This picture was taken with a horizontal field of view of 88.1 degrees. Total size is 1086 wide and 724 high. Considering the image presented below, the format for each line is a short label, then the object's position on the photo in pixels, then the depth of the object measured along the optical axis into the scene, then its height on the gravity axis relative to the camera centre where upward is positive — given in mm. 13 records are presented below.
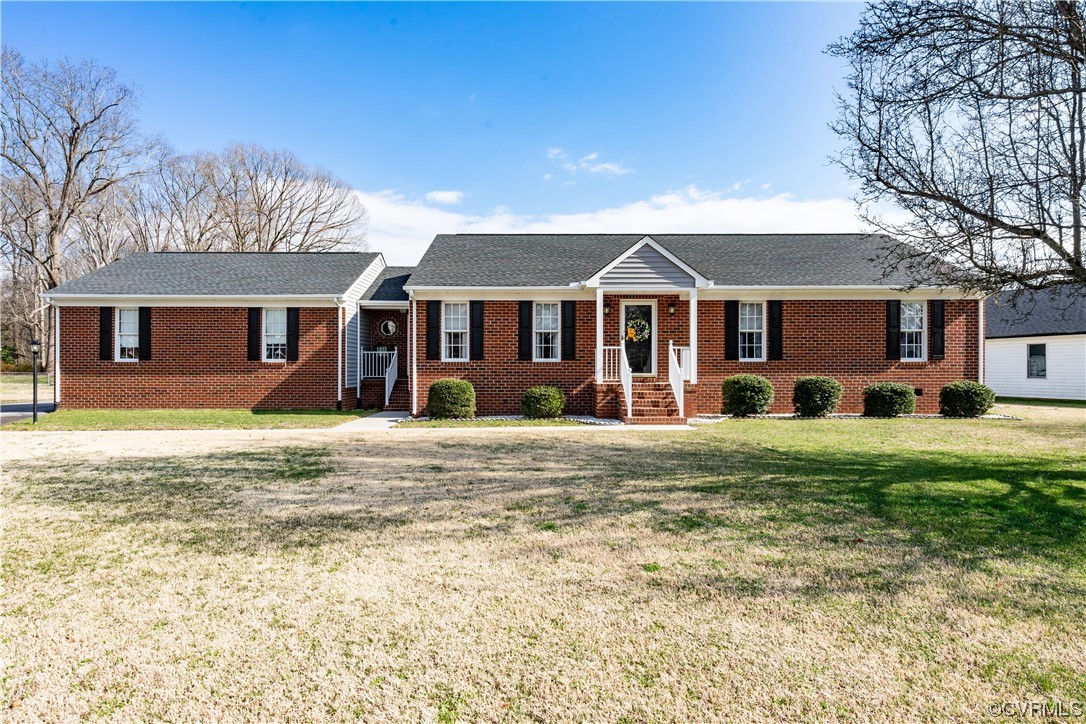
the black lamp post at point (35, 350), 12918 +240
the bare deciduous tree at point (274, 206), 40375 +11421
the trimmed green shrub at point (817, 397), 14570 -1008
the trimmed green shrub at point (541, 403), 14289 -1129
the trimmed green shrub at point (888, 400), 14727 -1104
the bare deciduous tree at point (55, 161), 29031 +10923
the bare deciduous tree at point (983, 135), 6641 +2866
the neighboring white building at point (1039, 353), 20438 +185
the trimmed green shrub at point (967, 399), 14594 -1081
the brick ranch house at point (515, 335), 15422 +685
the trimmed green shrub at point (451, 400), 14273 -1042
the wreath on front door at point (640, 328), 15578 +847
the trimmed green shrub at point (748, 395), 14703 -962
